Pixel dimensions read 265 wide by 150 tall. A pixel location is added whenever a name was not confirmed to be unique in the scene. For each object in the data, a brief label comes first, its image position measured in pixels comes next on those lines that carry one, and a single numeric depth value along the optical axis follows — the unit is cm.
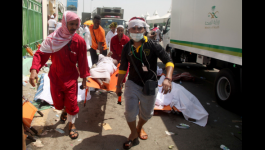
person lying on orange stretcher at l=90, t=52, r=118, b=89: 463
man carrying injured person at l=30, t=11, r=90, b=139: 315
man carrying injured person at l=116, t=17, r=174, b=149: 297
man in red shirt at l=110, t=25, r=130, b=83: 594
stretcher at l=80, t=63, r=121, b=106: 437
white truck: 460
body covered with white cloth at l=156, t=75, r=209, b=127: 432
